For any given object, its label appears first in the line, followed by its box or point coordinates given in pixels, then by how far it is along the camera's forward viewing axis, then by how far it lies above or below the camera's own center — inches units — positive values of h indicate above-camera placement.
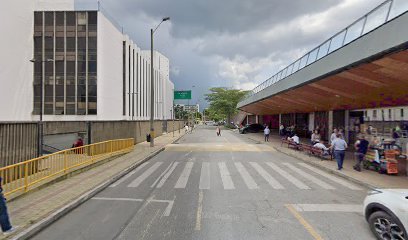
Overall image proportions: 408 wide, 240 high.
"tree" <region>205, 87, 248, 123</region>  3361.2 +272.9
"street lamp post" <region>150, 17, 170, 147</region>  945.5 +96.9
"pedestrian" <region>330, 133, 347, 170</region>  502.3 -47.0
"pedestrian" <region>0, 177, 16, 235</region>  216.7 -71.5
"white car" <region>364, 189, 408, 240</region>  194.9 -63.9
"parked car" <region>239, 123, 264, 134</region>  2030.0 -37.5
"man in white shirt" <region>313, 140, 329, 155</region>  648.6 -54.4
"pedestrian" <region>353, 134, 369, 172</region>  494.3 -45.9
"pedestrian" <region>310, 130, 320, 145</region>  769.3 -40.8
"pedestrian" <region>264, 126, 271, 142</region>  1219.2 -38.4
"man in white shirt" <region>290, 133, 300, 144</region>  864.3 -48.6
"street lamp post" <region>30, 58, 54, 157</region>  452.1 -27.3
